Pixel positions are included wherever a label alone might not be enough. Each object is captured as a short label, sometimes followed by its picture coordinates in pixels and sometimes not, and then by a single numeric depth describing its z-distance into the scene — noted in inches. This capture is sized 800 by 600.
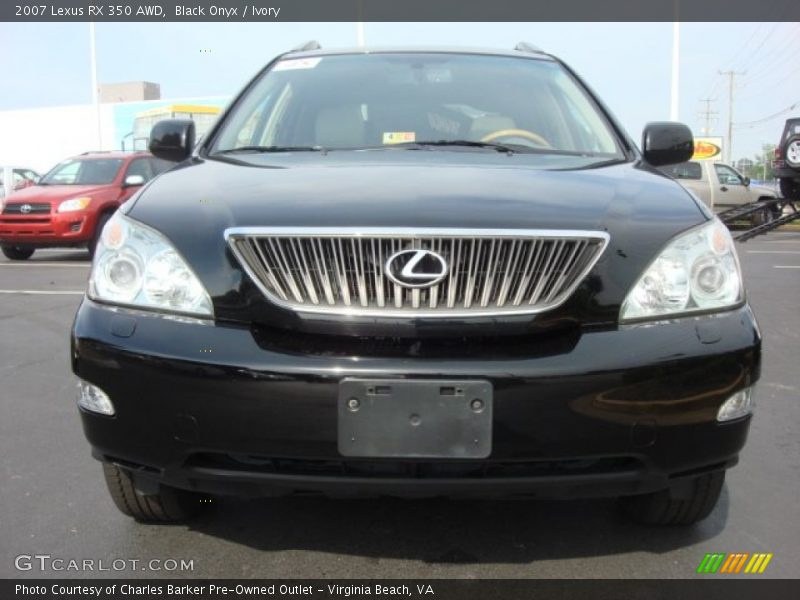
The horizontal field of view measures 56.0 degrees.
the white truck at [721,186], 672.4
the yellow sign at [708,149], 879.7
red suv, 426.6
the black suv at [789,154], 561.3
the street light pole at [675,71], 805.9
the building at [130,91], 2325.3
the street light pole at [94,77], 1054.4
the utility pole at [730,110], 3101.4
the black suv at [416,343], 70.7
